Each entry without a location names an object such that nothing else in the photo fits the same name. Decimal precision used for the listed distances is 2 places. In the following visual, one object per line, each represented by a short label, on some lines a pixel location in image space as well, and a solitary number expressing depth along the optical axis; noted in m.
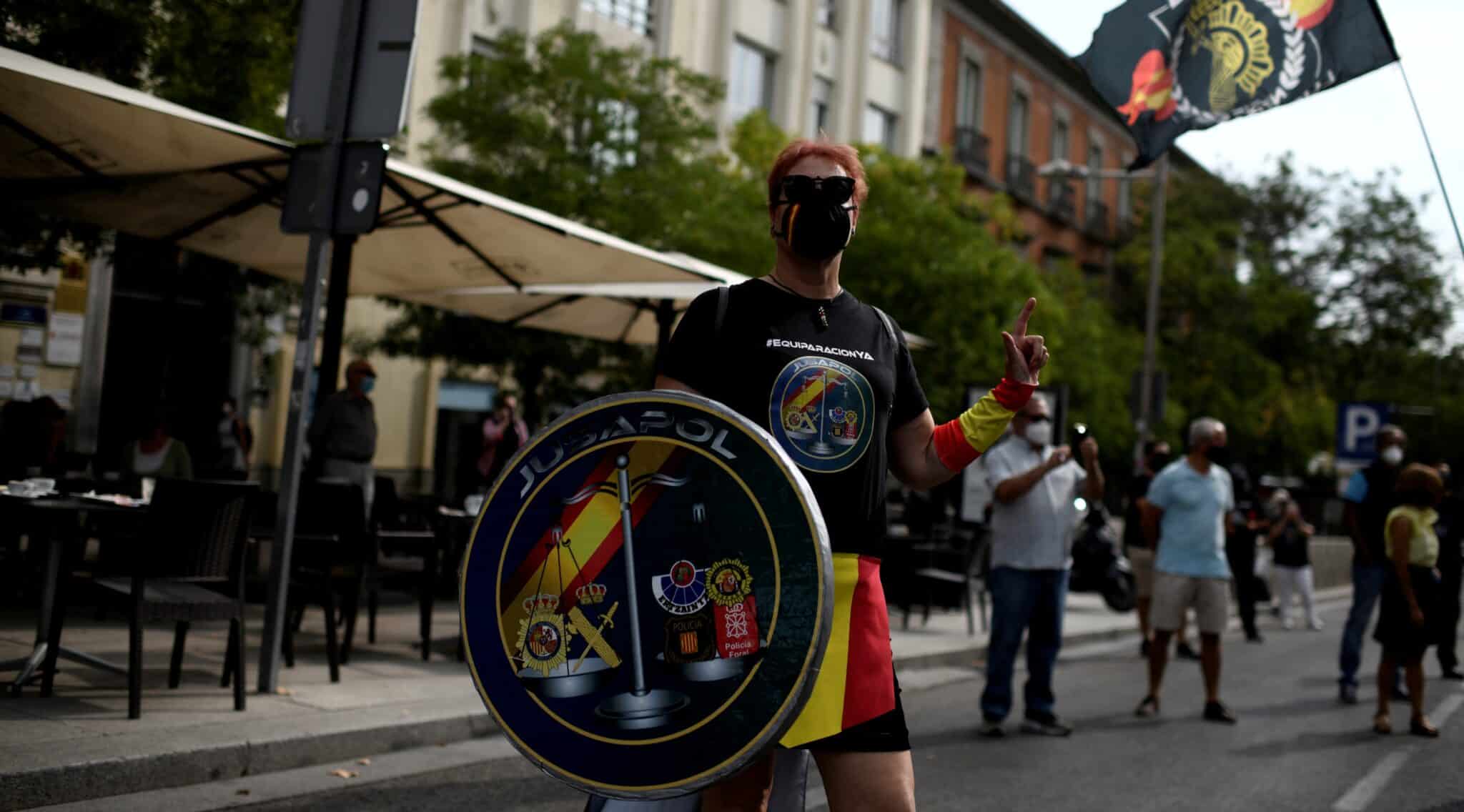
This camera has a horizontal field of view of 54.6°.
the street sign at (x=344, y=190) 7.02
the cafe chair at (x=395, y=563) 8.82
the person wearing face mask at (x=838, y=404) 2.90
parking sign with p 21.03
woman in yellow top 9.09
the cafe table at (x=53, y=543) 6.46
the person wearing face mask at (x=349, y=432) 10.81
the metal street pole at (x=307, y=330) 6.98
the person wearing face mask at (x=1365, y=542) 9.96
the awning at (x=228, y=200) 7.12
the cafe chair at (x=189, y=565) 6.23
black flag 6.55
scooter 17.38
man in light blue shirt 9.20
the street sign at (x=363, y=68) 7.09
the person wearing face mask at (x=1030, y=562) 8.21
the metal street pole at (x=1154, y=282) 23.56
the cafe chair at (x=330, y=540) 8.12
